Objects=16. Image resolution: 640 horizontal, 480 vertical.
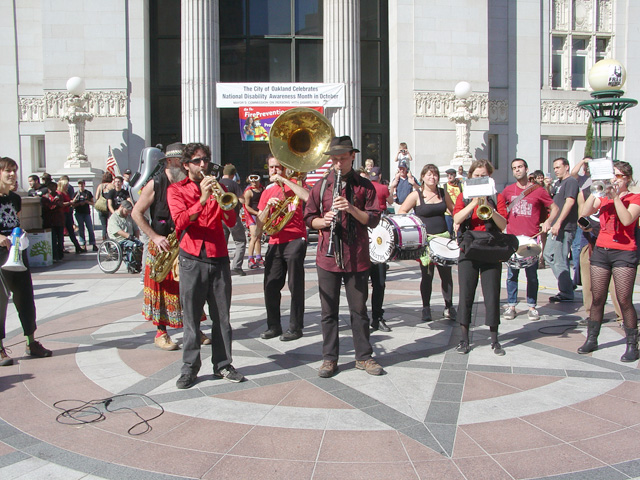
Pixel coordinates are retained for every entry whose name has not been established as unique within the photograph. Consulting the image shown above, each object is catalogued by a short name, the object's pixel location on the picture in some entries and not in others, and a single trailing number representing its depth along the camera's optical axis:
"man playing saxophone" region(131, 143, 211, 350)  5.97
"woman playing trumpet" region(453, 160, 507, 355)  6.34
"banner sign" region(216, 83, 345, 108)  19.61
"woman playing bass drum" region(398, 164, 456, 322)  7.61
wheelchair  12.32
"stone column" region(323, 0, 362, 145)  20.22
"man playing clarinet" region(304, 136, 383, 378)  5.55
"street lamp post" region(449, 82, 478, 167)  20.91
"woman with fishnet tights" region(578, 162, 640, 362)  5.94
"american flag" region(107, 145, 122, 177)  18.40
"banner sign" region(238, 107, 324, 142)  19.77
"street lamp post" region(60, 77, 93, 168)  19.33
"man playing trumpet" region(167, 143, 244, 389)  5.26
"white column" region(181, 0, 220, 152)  19.61
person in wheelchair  12.30
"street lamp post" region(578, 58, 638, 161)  9.74
